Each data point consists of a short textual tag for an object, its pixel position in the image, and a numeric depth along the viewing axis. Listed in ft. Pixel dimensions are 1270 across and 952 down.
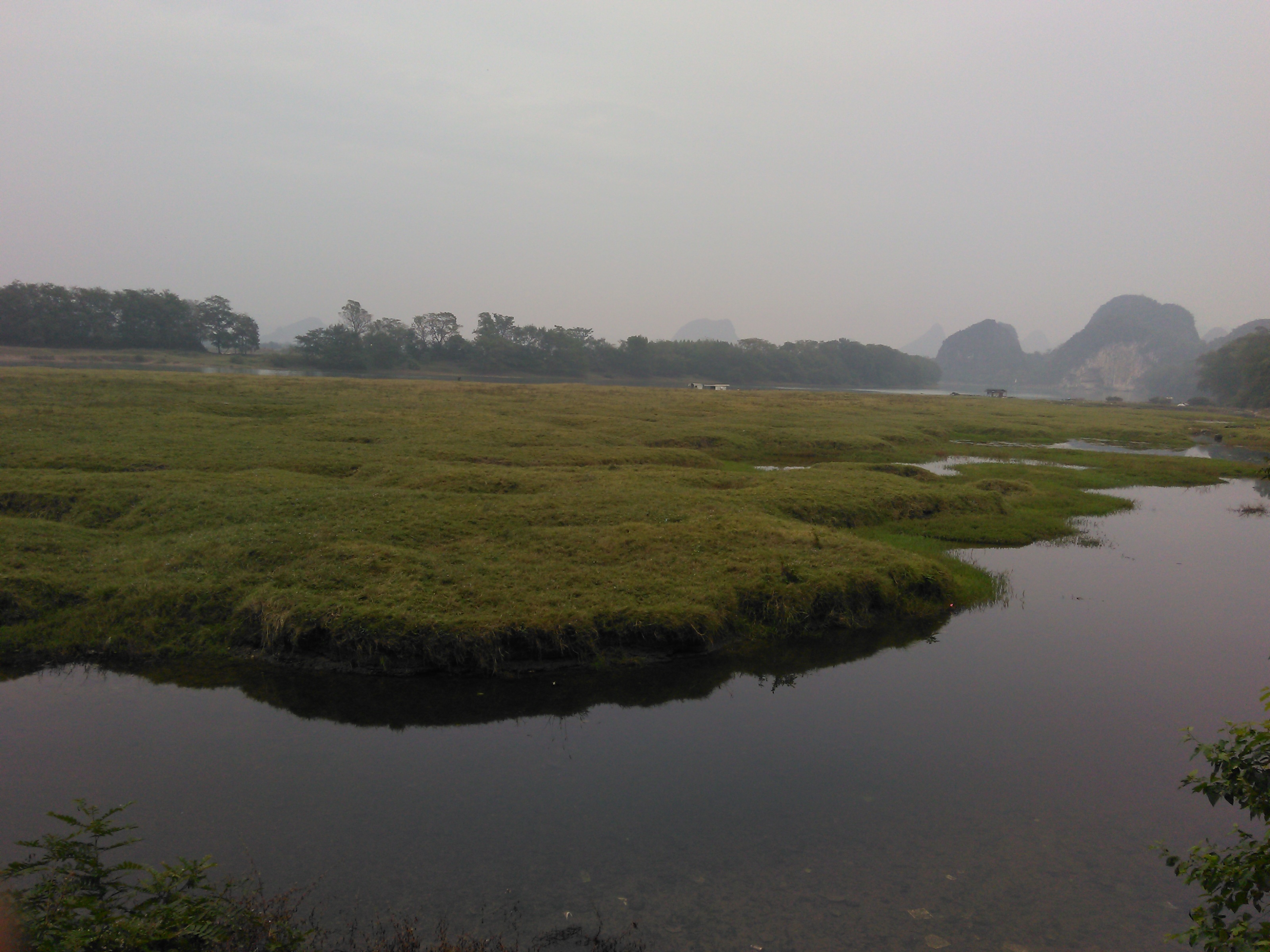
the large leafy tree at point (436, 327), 502.38
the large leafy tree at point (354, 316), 492.95
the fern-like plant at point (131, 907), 20.35
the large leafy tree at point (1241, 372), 361.30
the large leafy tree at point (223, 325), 424.87
